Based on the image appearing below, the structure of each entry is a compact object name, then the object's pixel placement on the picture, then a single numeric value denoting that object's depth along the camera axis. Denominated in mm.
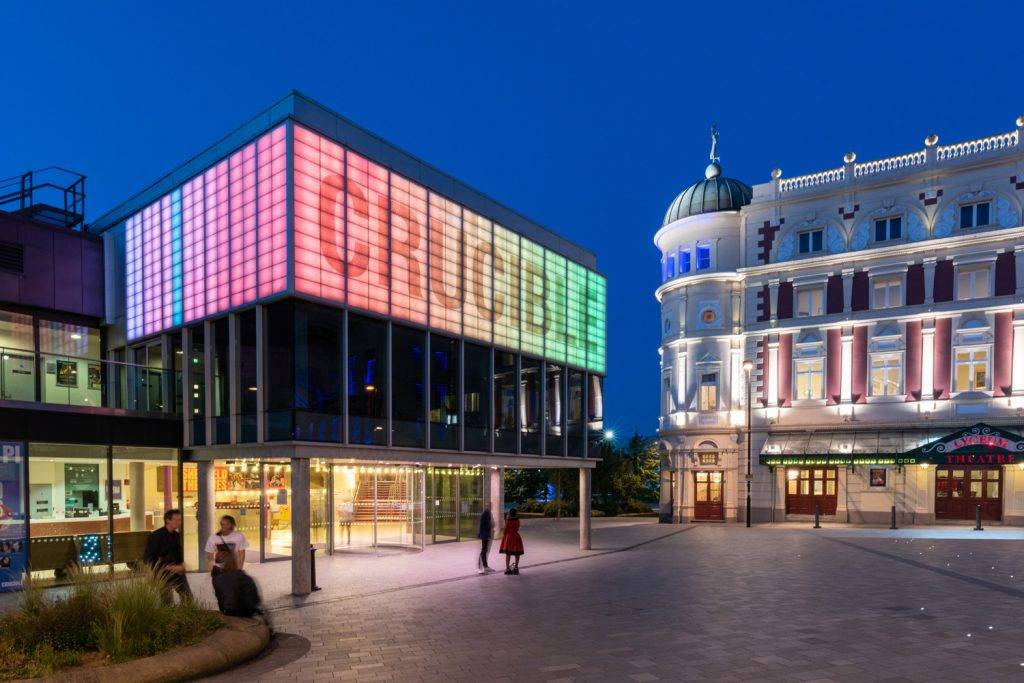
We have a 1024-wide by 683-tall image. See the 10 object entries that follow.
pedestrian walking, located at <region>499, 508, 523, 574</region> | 17562
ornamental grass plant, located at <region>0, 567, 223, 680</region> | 8133
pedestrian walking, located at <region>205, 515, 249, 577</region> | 10648
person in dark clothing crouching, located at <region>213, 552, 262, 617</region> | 10406
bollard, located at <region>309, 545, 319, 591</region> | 14836
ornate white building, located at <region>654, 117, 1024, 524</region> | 32594
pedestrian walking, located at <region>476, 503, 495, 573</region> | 18000
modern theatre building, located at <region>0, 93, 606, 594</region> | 16281
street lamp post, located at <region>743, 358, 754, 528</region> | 35003
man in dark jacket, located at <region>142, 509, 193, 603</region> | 10305
